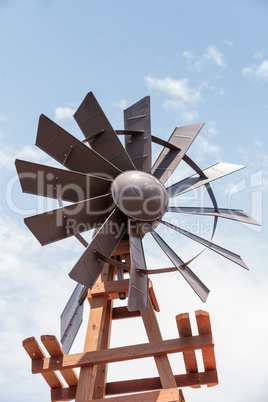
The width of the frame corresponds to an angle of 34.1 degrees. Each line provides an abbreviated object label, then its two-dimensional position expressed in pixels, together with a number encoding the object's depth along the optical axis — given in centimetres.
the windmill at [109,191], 550
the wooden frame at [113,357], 533
